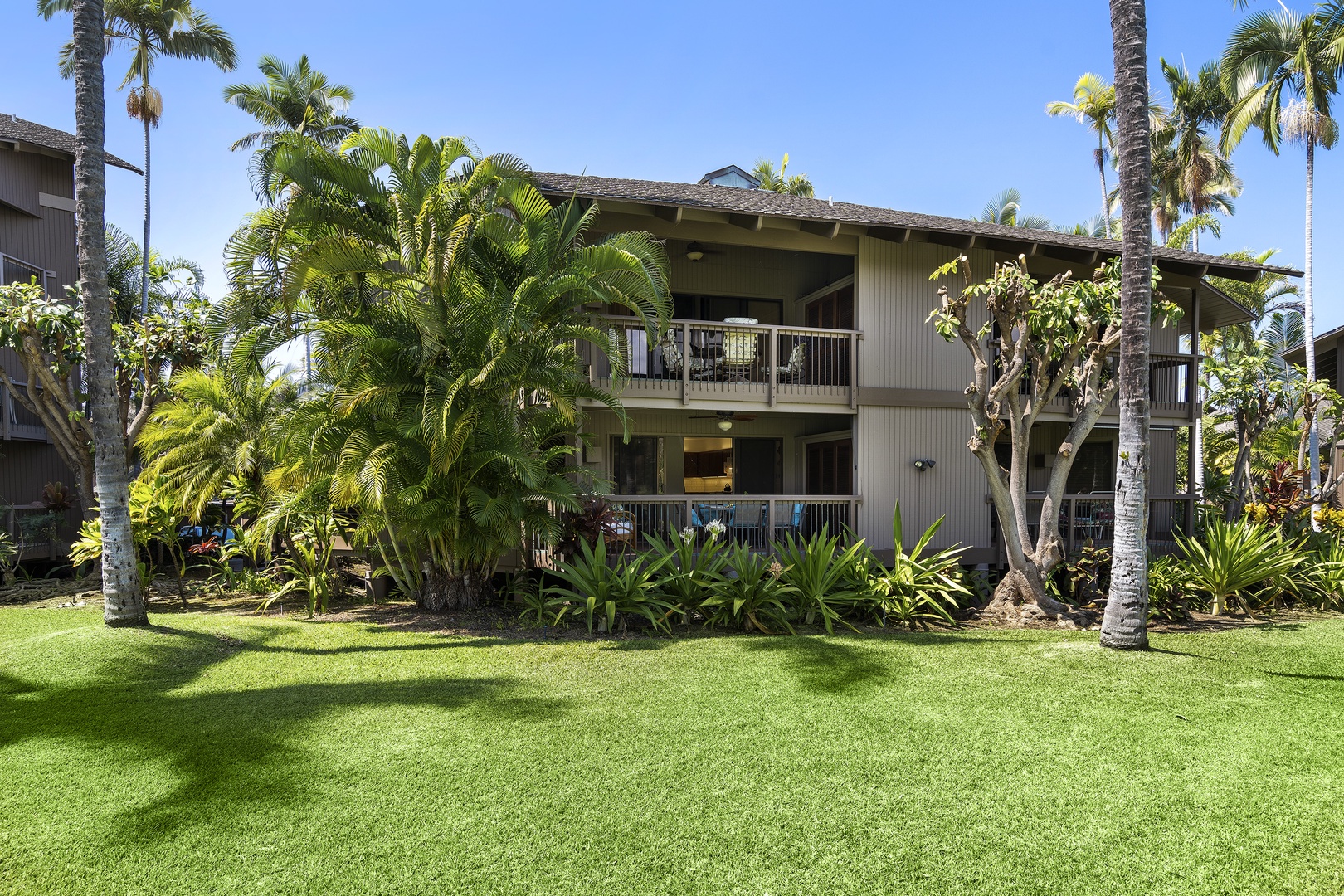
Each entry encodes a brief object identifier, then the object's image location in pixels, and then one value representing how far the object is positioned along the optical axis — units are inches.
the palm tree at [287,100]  1052.5
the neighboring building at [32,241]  596.4
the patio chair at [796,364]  517.4
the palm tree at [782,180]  1368.1
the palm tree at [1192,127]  1145.4
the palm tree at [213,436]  446.6
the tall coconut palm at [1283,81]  754.2
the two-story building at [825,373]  486.9
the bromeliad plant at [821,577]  372.2
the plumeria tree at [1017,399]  390.6
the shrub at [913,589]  379.9
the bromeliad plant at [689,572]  373.1
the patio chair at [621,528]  426.3
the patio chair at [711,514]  481.4
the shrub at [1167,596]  404.2
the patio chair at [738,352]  506.6
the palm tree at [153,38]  882.8
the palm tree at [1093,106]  1151.0
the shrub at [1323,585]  438.3
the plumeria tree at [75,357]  450.9
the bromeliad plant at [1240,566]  410.0
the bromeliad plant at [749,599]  359.9
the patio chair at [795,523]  512.4
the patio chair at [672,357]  494.3
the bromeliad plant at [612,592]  358.3
